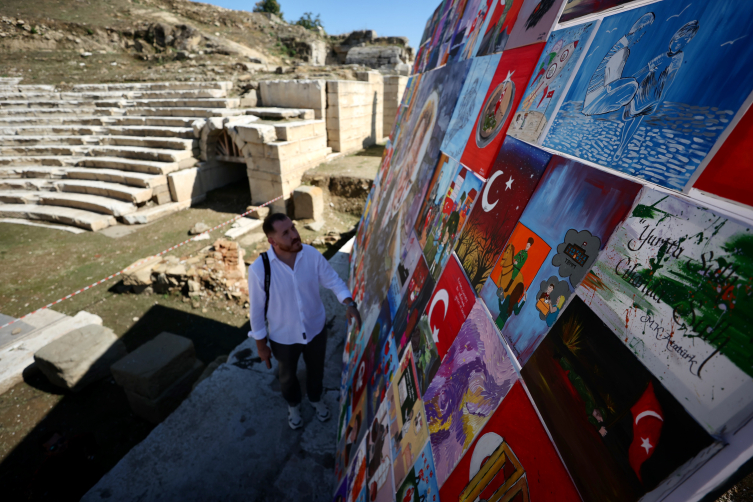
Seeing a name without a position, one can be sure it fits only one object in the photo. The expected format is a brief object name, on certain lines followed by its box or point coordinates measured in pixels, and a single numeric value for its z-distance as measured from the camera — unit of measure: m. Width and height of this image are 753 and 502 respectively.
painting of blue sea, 0.46
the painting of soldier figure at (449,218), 1.17
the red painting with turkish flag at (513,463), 0.59
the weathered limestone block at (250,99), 10.26
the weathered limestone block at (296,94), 9.62
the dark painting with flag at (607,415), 0.43
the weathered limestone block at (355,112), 9.91
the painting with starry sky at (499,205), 0.85
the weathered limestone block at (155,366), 3.10
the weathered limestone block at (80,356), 3.48
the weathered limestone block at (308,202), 7.67
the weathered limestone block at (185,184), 8.17
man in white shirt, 2.08
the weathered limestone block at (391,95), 12.59
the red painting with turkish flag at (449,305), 1.00
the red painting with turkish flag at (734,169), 0.42
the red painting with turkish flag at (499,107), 1.04
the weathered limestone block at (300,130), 8.02
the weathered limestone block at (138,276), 5.29
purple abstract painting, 0.78
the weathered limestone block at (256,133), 7.74
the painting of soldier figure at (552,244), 0.60
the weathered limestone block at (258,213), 7.81
